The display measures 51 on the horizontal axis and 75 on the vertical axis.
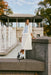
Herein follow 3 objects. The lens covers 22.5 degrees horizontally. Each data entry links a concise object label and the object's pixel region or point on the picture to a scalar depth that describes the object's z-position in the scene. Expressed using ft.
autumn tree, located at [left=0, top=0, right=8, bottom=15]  101.45
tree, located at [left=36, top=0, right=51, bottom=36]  91.44
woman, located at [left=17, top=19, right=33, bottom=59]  15.15
